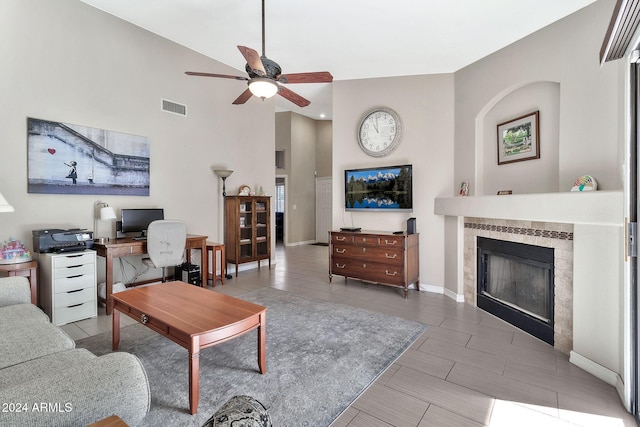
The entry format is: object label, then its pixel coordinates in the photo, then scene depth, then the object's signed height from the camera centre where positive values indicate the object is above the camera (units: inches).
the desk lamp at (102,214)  144.8 -2.0
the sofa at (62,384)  40.4 -27.2
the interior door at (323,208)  367.6 +2.3
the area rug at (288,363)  73.2 -46.1
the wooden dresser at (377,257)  161.3 -25.8
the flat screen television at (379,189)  174.2 +12.6
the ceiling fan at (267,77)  96.5 +46.1
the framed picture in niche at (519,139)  121.1 +29.5
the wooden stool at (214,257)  180.5 -28.2
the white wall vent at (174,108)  176.3 +59.5
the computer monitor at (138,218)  155.2 -4.4
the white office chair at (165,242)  147.4 -16.1
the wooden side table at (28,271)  111.9 -22.8
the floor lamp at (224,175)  196.9 +22.4
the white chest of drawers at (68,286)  120.7 -30.7
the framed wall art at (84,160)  130.9 +23.2
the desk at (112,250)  135.7 -18.7
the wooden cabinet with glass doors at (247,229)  207.9 -13.5
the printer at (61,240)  123.7 -12.5
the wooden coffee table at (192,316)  72.9 -28.8
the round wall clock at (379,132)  178.5 +46.4
